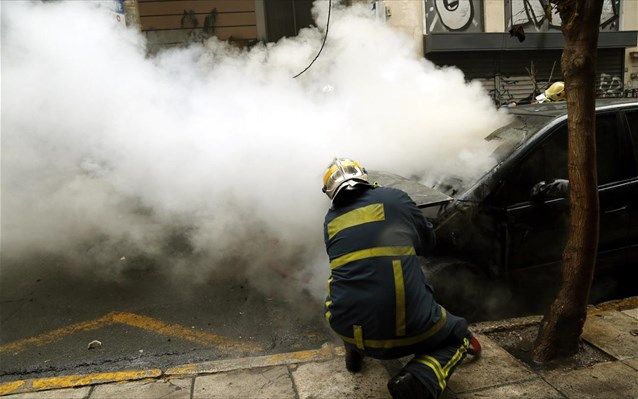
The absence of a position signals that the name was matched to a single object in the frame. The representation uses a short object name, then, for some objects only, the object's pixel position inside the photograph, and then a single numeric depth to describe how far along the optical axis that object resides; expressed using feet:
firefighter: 8.16
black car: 11.60
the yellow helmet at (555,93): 18.28
